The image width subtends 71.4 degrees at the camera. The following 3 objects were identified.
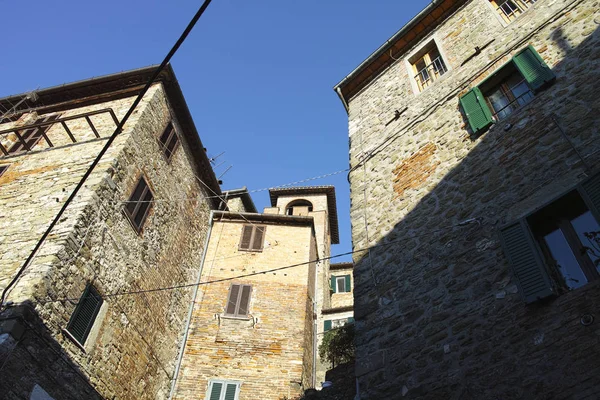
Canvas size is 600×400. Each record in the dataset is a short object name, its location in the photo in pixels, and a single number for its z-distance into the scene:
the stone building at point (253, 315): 11.13
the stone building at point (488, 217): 4.28
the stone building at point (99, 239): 6.90
